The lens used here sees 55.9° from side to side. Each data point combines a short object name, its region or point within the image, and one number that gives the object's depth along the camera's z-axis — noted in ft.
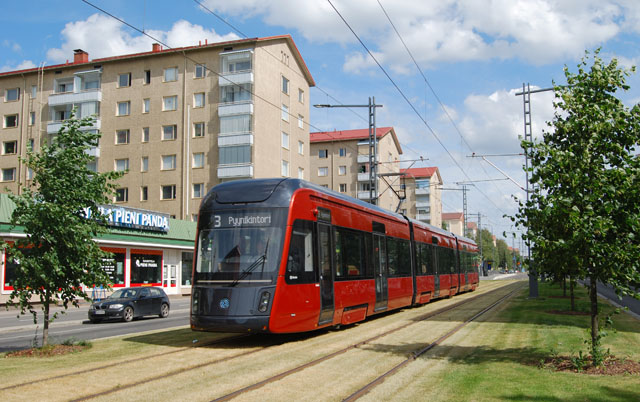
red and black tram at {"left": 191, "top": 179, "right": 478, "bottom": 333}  37.06
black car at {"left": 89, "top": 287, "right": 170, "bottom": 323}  69.51
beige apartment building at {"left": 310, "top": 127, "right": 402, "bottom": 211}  256.93
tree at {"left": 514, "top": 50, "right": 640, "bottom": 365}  28.04
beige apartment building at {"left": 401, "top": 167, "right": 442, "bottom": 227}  317.42
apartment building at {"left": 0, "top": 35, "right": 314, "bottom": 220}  154.40
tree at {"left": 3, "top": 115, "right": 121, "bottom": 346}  37.68
